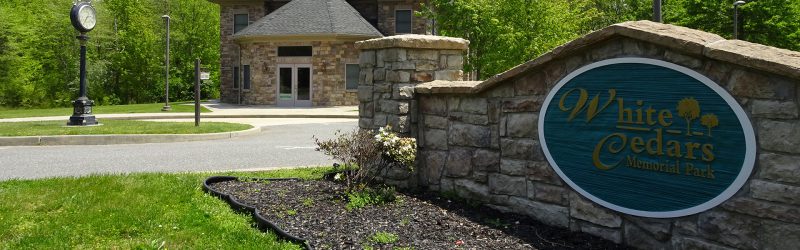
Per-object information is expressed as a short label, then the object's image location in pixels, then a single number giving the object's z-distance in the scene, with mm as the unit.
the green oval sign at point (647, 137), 3955
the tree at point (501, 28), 23516
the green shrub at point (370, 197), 6016
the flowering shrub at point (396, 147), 6234
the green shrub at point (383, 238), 4777
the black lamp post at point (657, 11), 13642
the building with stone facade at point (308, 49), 30641
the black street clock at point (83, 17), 16531
